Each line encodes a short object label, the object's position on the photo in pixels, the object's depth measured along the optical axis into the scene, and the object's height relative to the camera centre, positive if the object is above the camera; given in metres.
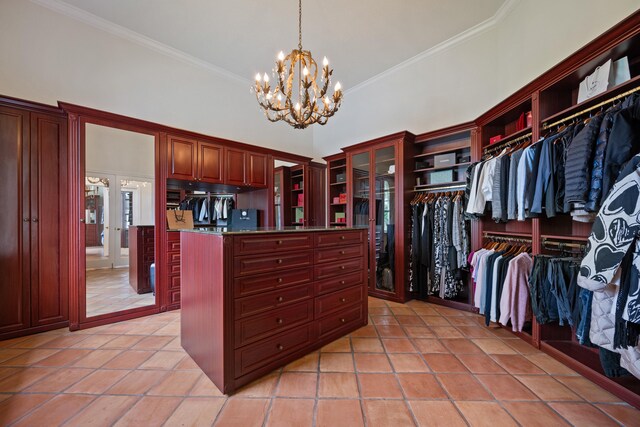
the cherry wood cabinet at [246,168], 3.63 +0.67
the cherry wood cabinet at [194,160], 3.11 +0.69
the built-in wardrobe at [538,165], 1.57 +0.47
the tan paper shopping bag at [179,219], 3.13 -0.07
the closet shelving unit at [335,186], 4.23 +0.46
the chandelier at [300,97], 2.00 +0.95
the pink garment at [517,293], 2.15 -0.68
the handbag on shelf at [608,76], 1.60 +0.88
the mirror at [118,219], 2.63 -0.06
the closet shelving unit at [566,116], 1.54 +0.74
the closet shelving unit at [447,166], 3.09 +0.69
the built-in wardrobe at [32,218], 2.33 -0.04
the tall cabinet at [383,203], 3.36 +0.14
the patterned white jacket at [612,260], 1.19 -0.24
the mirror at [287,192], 4.24 +0.36
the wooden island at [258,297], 1.60 -0.61
